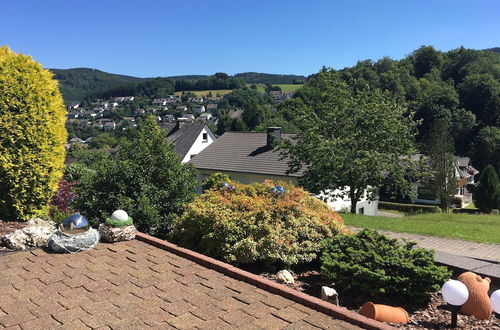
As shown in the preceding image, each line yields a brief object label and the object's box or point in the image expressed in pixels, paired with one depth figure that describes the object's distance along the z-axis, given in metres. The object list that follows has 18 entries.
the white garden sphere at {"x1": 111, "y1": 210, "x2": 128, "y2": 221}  6.55
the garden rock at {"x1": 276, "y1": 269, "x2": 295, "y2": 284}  5.20
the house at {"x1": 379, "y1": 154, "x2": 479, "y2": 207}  47.17
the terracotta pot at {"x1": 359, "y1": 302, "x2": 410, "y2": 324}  4.09
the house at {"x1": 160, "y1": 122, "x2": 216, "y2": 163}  38.06
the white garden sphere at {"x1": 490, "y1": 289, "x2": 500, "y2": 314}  4.01
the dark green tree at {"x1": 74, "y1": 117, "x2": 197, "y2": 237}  7.39
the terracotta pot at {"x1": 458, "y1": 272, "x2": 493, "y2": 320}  4.22
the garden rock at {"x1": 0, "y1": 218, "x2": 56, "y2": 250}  6.08
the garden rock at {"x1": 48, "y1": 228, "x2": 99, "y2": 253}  5.95
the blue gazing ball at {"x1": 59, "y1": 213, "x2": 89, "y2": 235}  6.07
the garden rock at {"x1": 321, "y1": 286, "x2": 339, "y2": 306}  4.52
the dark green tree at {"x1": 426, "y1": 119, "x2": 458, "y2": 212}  28.30
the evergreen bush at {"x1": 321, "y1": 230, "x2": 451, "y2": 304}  4.50
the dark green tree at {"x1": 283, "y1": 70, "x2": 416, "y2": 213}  16.14
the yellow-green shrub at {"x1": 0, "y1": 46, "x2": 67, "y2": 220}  6.84
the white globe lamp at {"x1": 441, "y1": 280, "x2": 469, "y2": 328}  3.89
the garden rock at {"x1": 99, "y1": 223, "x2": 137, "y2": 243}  6.46
